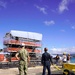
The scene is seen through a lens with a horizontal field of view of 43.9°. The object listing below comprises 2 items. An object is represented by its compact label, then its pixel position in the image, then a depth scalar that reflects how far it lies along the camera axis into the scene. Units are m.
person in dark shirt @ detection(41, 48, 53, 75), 5.45
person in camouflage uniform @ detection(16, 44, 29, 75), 4.56
